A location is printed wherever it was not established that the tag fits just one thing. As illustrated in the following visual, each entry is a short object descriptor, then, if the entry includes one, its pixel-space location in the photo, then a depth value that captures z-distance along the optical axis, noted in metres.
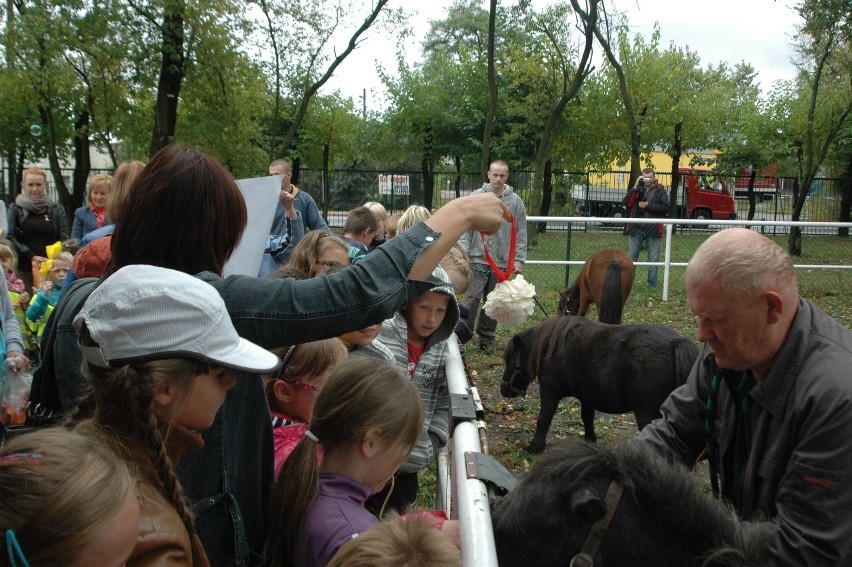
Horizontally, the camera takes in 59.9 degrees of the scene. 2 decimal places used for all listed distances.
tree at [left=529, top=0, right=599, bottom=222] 14.96
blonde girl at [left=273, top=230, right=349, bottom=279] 4.05
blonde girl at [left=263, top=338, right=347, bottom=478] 2.47
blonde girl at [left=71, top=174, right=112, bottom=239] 5.94
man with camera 13.96
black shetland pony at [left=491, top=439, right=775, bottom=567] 1.68
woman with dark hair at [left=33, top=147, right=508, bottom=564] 1.62
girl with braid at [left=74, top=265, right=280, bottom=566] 1.40
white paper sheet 3.43
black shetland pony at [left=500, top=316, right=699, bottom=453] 4.88
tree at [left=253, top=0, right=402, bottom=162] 17.77
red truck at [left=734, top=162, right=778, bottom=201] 30.31
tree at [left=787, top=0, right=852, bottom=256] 17.09
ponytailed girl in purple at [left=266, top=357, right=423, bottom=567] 1.83
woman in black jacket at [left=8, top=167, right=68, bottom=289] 7.98
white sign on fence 27.09
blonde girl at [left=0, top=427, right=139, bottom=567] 1.15
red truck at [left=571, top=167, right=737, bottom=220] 28.41
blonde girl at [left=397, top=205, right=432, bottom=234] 5.50
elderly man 1.77
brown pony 8.16
